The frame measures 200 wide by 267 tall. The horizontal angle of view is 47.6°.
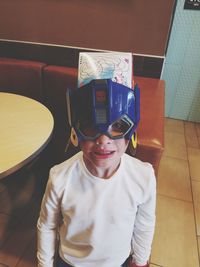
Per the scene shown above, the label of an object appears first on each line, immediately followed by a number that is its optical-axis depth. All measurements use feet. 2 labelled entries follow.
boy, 1.88
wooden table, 2.95
